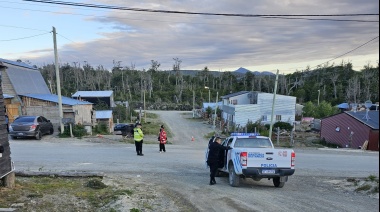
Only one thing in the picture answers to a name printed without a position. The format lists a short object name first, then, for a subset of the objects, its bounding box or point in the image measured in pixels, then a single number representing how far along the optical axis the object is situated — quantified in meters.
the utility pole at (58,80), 25.97
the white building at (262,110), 54.94
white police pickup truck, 11.04
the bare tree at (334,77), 99.57
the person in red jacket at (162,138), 19.73
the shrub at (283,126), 47.59
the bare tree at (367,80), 93.44
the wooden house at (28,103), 30.56
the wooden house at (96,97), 60.78
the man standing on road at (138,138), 17.63
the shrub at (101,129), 31.86
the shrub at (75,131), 26.42
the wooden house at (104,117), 41.32
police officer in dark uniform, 11.84
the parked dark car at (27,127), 23.33
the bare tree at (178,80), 108.43
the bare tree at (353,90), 91.19
